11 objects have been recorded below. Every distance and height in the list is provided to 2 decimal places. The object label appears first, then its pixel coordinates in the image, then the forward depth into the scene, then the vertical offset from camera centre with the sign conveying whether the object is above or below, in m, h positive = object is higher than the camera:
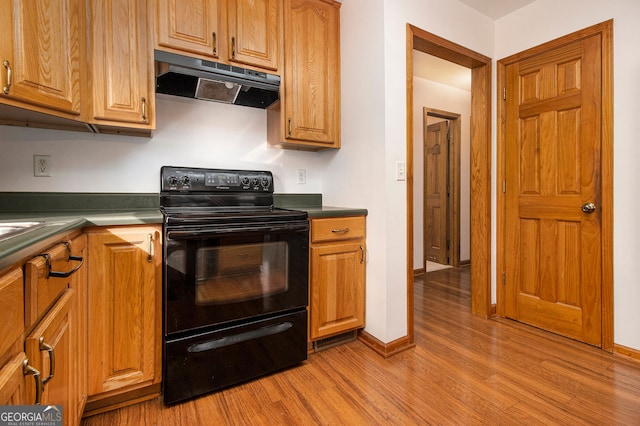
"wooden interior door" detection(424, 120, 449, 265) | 4.41 +0.24
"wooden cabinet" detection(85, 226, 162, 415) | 1.39 -0.47
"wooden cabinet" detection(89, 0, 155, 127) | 1.59 +0.75
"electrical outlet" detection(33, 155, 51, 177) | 1.72 +0.25
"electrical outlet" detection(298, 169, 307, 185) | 2.52 +0.26
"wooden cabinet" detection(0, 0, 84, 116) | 1.22 +0.66
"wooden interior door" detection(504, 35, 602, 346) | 2.07 +0.12
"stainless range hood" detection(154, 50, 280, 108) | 1.71 +0.75
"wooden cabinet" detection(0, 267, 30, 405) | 0.66 -0.29
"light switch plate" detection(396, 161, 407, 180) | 2.00 +0.24
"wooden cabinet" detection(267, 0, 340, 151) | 2.11 +0.89
